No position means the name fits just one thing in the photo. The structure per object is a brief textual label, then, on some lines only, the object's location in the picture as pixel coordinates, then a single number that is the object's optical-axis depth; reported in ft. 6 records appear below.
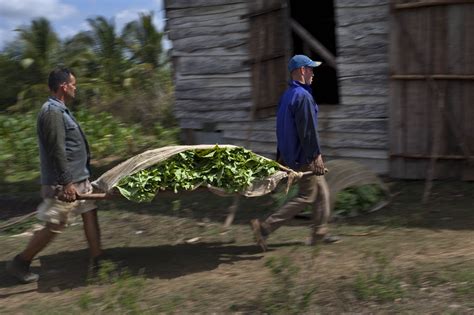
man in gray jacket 19.15
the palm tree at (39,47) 60.49
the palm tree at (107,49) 59.52
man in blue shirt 21.01
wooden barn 28.19
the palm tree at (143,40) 61.31
